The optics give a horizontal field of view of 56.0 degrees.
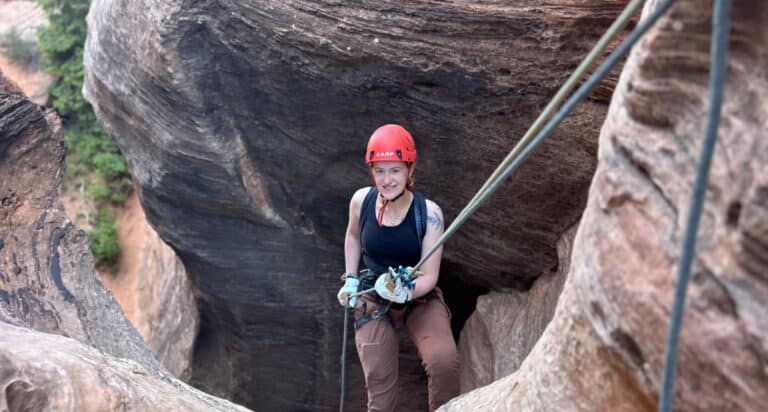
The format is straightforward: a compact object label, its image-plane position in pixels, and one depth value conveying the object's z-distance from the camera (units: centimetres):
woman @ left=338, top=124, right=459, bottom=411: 394
